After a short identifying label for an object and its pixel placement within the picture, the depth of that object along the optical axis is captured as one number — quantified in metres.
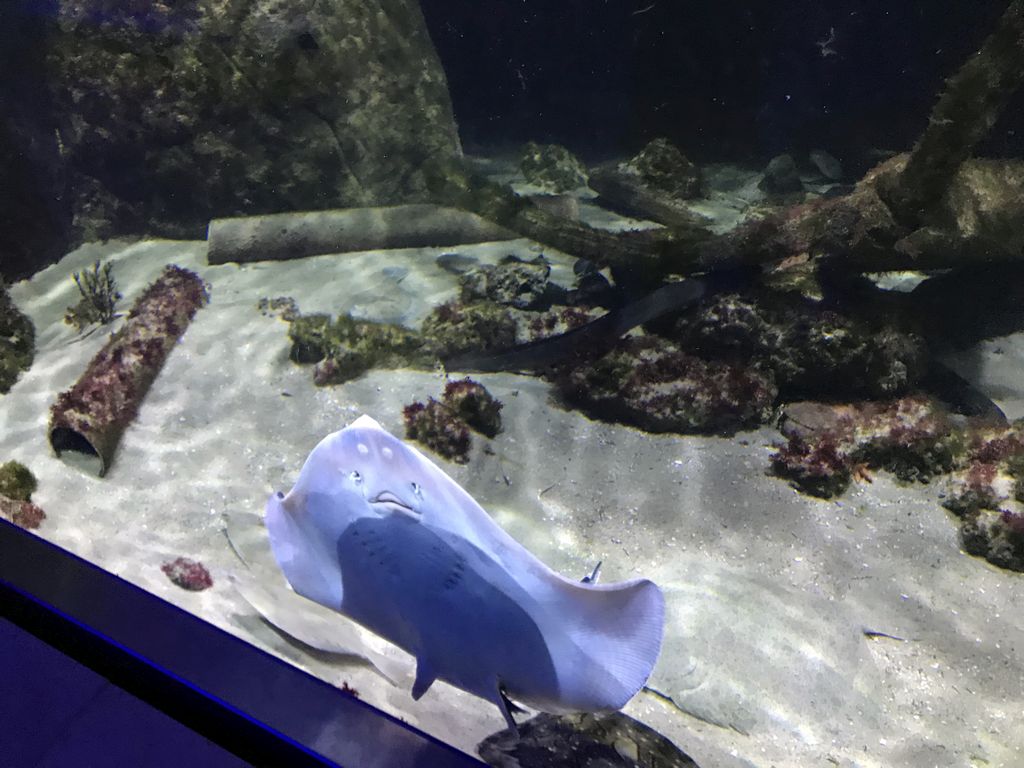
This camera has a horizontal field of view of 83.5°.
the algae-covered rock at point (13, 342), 5.06
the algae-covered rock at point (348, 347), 4.81
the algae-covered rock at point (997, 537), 3.75
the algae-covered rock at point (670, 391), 4.82
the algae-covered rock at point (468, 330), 5.35
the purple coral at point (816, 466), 4.32
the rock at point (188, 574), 2.27
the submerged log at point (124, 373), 3.97
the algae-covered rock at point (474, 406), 4.47
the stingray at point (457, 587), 1.43
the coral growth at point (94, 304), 5.87
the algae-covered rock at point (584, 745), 1.81
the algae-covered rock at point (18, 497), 2.63
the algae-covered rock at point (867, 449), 4.35
